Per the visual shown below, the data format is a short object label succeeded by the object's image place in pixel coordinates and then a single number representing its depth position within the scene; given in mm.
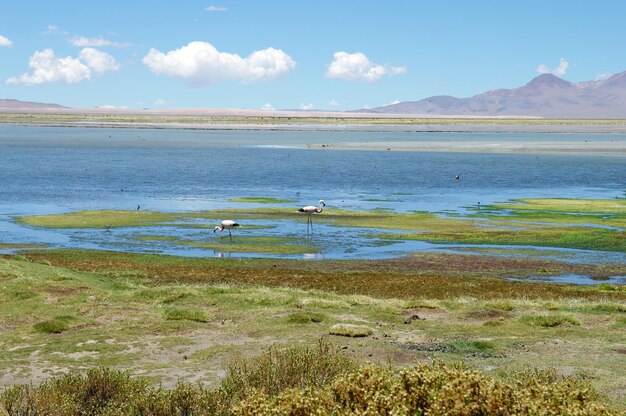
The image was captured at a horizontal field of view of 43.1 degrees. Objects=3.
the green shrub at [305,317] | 22312
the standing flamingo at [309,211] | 51406
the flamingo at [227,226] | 45812
